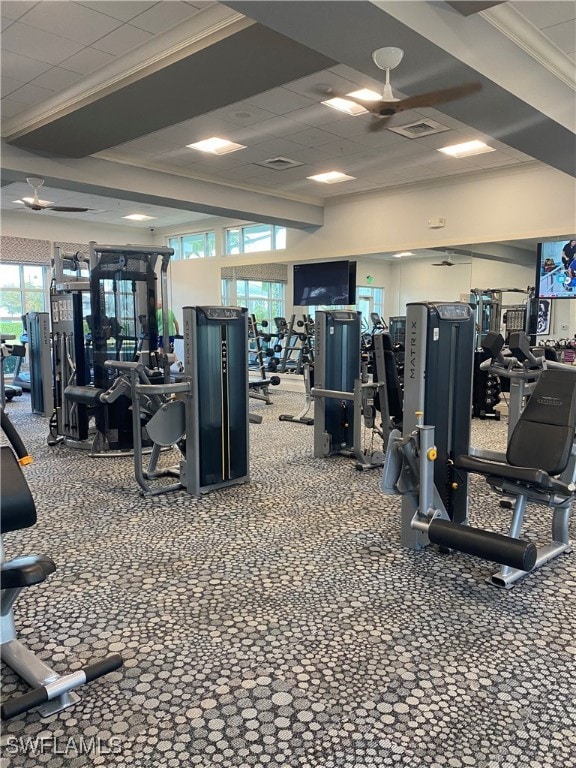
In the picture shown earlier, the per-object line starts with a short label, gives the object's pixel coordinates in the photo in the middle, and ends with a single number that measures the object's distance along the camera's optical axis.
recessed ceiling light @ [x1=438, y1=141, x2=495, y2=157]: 6.48
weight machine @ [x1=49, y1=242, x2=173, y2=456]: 5.27
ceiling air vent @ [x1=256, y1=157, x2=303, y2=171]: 7.12
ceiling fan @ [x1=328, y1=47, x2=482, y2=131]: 3.49
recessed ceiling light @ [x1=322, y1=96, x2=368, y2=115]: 5.21
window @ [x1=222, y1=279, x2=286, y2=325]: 10.60
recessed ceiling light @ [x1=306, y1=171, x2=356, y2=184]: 7.81
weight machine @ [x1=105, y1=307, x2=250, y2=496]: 4.04
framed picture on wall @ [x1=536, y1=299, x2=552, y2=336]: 7.26
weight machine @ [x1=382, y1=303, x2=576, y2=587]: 2.81
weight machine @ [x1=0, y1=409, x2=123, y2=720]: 1.79
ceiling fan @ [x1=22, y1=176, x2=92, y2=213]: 6.51
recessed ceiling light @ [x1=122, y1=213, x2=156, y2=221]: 10.91
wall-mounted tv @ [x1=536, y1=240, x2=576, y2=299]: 6.88
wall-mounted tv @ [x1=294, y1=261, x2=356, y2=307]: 9.39
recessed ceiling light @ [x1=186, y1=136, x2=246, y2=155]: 6.45
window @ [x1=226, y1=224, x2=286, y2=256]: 10.34
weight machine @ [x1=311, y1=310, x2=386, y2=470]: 4.97
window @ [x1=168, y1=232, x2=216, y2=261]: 11.71
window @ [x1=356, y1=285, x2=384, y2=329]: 9.49
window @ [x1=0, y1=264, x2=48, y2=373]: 11.08
